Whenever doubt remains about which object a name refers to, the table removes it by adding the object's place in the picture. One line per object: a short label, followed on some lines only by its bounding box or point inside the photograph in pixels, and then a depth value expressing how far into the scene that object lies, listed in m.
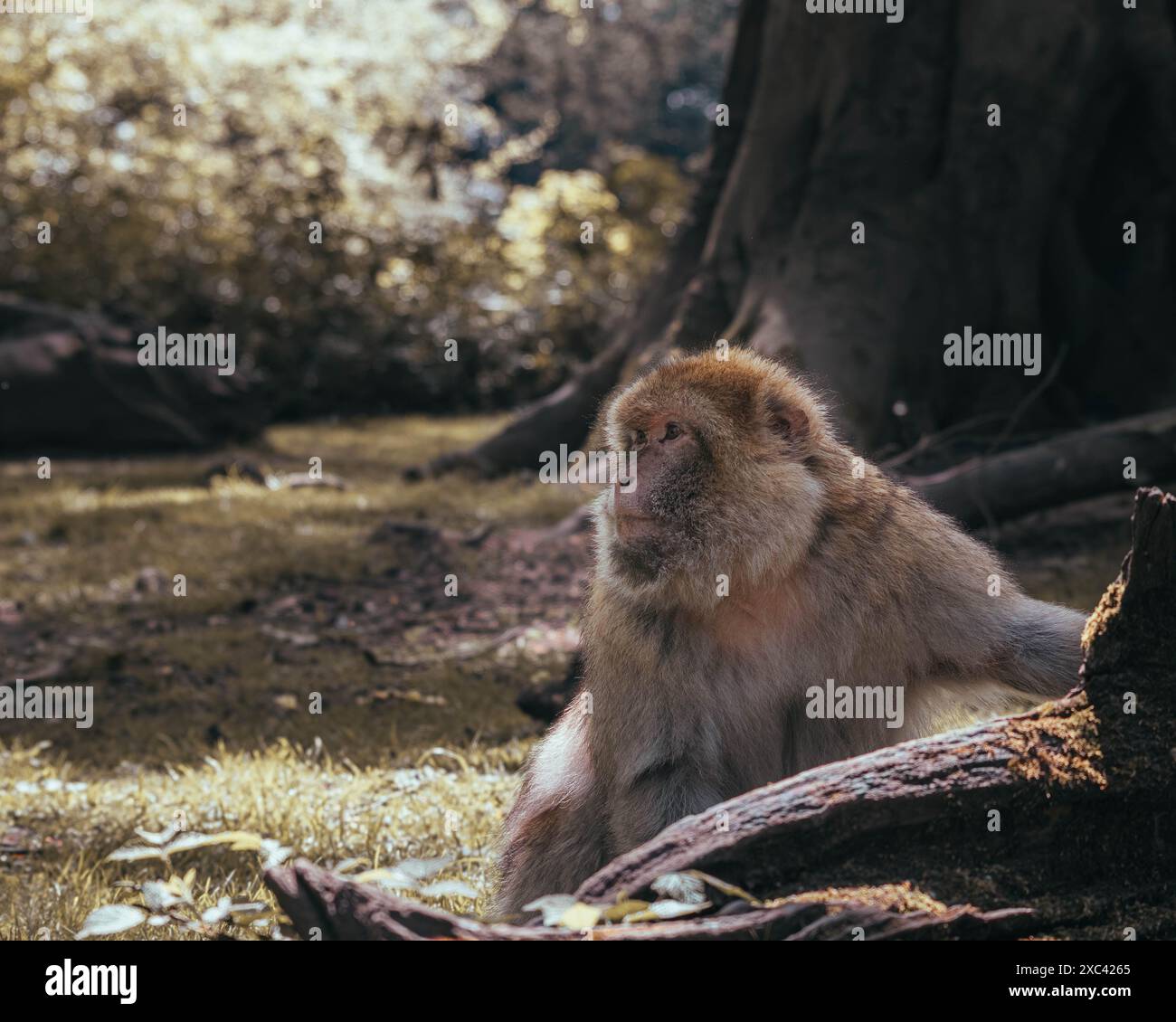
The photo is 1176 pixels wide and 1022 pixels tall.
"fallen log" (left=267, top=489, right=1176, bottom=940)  2.36
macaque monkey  3.09
